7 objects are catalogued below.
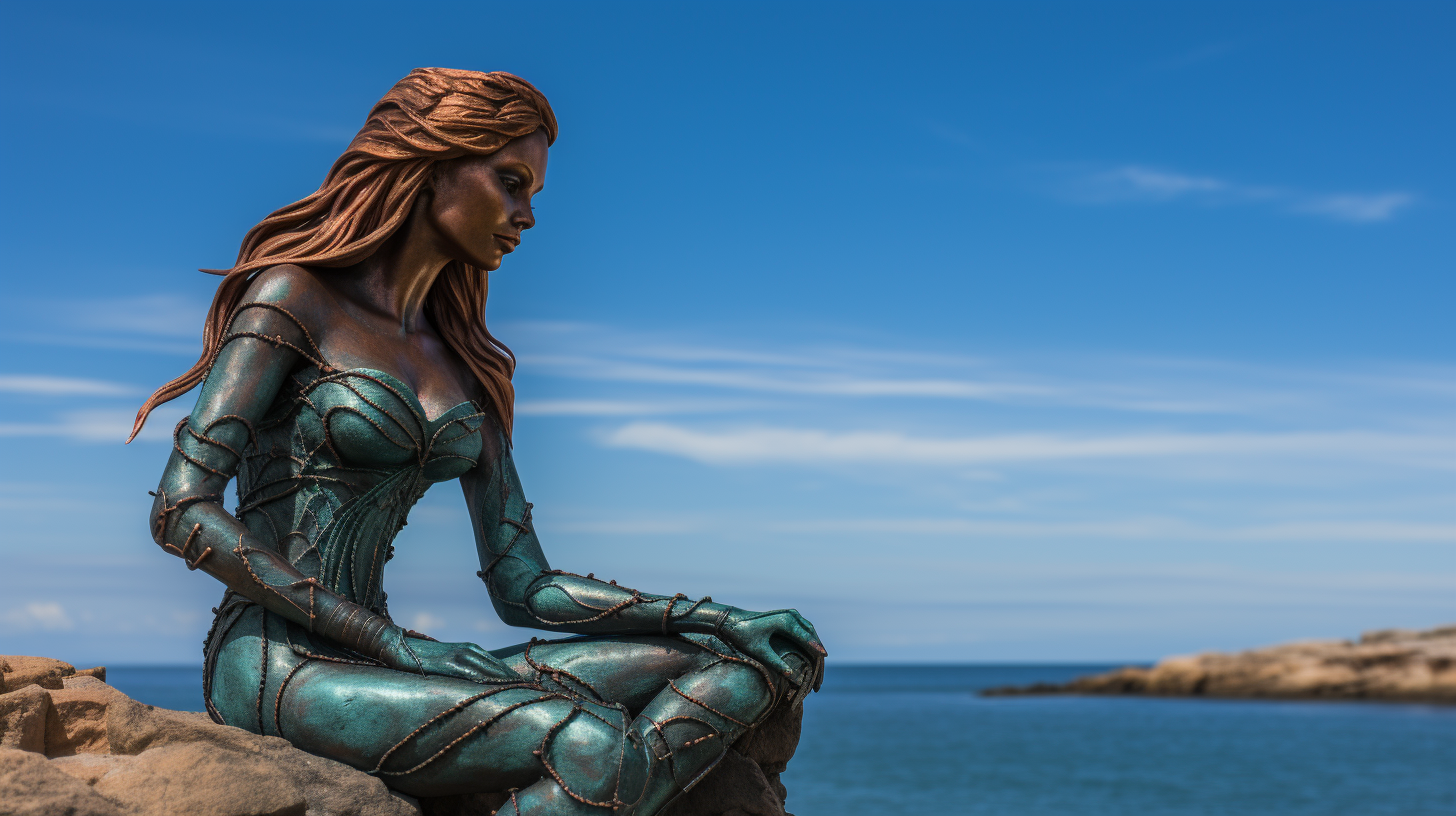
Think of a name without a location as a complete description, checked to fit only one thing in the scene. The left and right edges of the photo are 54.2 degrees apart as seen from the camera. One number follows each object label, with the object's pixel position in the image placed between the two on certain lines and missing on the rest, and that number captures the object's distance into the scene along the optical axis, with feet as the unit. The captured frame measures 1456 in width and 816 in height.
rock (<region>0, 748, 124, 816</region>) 12.38
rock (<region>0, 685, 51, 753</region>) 13.98
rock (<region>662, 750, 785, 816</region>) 16.38
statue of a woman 14.40
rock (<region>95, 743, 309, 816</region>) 13.16
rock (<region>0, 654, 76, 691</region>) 15.39
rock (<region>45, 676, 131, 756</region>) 14.47
